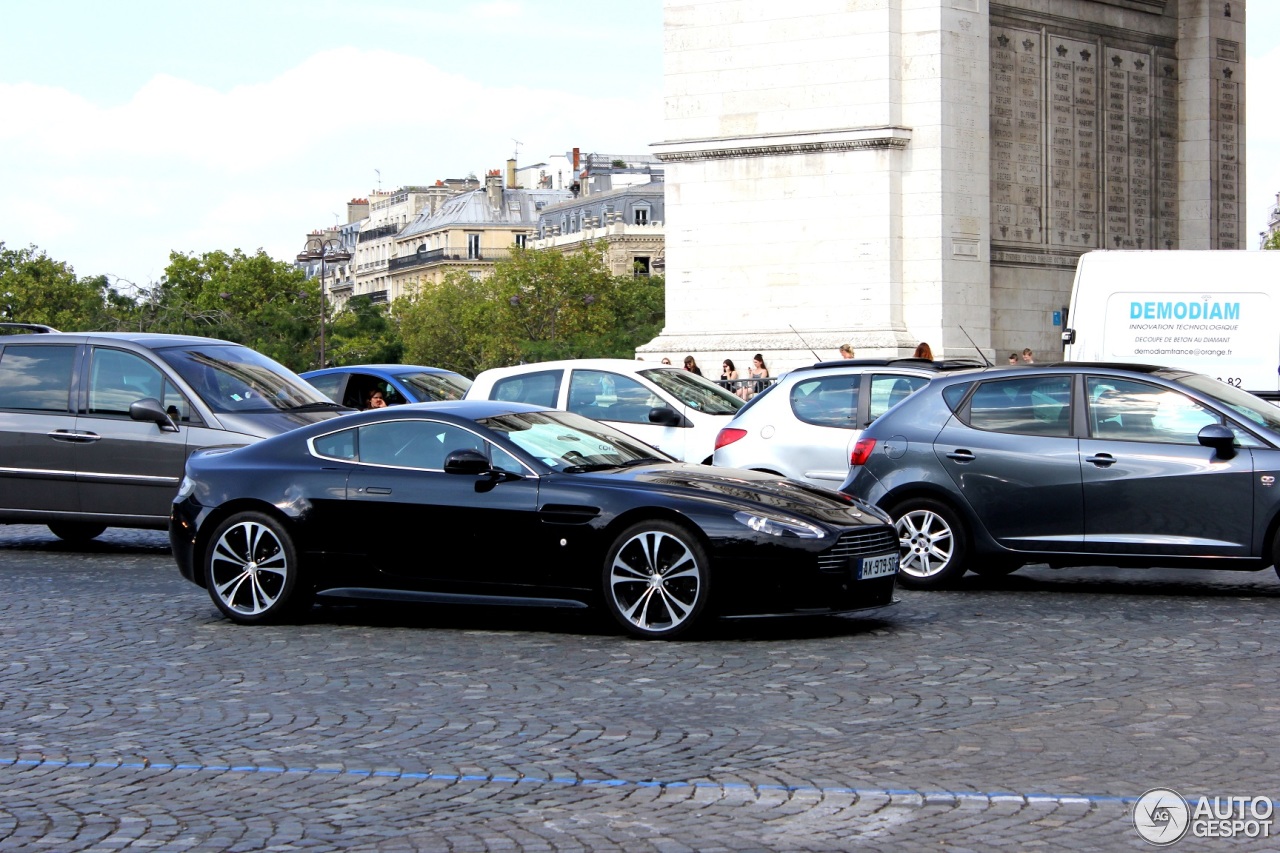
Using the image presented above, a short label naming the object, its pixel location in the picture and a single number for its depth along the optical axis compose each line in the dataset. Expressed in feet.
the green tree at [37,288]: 324.39
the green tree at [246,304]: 200.85
